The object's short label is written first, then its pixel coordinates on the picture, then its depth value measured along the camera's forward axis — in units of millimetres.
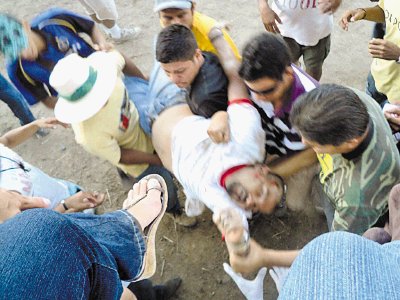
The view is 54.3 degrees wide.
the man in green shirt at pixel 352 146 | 1599
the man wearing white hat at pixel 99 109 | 2248
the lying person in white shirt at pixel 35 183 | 2117
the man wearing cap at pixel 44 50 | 2646
